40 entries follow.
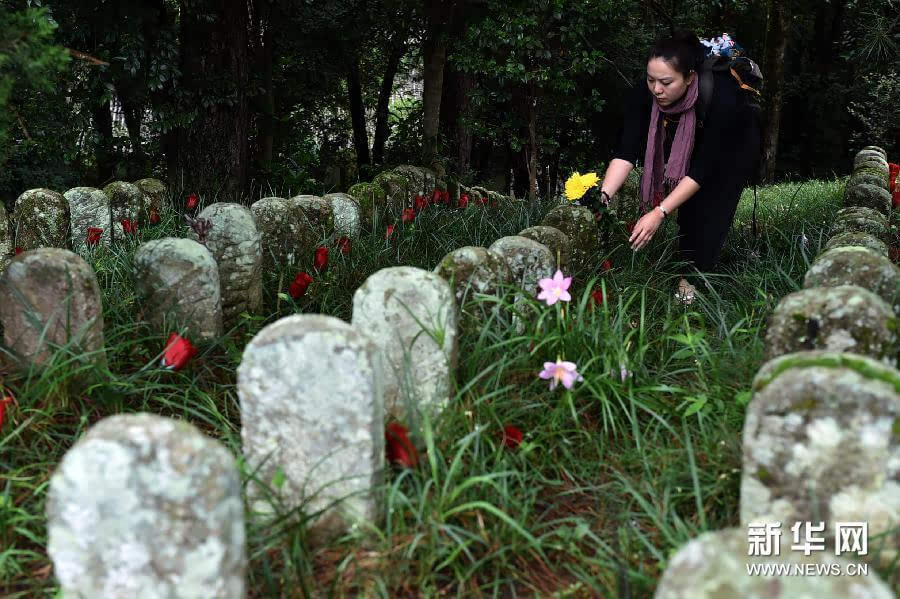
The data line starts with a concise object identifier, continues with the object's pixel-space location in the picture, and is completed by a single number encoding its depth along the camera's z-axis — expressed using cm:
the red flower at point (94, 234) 409
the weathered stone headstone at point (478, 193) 695
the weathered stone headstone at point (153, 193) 510
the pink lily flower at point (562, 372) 258
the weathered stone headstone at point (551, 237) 365
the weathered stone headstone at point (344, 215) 472
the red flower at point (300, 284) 338
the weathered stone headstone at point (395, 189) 574
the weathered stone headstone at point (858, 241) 336
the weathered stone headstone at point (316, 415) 188
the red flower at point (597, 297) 334
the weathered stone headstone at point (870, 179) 619
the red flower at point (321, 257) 377
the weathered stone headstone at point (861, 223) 448
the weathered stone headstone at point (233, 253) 350
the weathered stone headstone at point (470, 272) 295
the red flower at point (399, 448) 217
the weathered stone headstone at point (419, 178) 623
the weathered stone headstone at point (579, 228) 413
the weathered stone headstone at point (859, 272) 265
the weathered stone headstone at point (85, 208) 468
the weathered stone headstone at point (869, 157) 847
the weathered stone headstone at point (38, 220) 445
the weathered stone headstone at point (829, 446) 164
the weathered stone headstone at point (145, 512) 148
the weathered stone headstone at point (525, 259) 325
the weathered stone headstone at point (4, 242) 402
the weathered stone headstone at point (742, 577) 129
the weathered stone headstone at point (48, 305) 259
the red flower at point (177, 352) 263
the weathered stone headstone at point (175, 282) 301
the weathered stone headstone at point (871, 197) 576
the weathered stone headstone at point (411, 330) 239
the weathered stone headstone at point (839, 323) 211
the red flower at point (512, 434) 243
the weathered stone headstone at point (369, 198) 534
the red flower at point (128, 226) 436
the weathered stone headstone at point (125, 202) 486
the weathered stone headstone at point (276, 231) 408
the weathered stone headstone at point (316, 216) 433
